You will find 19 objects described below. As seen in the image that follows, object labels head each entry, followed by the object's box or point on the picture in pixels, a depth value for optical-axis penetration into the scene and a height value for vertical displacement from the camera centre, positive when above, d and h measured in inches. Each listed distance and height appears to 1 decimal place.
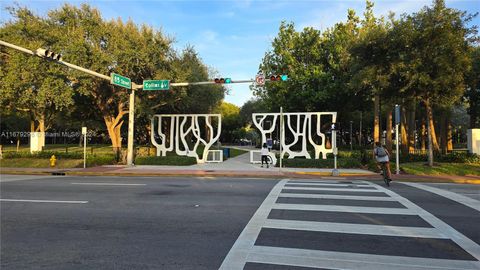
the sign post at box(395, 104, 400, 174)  711.7 +49.1
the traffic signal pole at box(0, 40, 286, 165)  788.5 +72.8
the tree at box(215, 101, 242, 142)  3275.1 +197.0
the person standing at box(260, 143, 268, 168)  890.9 -21.6
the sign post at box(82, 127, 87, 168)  856.0 -36.7
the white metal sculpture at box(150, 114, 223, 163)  1031.0 +7.6
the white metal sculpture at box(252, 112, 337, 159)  933.2 +17.4
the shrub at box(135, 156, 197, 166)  941.3 -45.5
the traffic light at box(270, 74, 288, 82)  741.8 +133.4
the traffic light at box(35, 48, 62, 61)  617.6 +148.2
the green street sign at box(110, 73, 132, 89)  794.2 +135.1
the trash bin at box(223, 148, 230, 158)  1258.7 -34.0
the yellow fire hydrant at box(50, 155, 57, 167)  891.4 -46.1
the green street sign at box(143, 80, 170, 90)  831.7 +130.8
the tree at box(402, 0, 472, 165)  729.0 +186.9
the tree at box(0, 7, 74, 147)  888.9 +166.9
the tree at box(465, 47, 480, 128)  955.4 +168.1
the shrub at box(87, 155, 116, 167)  921.3 -45.4
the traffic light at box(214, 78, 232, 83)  796.6 +135.4
